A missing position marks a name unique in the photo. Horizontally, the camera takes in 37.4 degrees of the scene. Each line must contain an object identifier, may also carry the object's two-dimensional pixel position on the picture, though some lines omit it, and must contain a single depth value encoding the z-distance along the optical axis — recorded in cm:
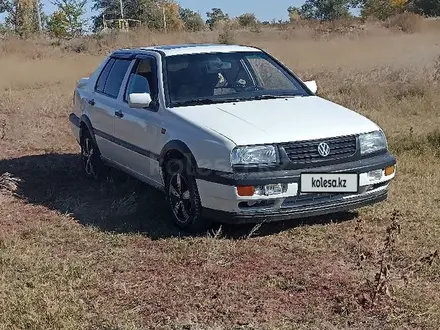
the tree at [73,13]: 4372
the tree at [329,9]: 6612
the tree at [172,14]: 5742
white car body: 494
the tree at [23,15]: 4693
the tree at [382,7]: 5672
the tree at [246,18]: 5542
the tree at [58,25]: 4203
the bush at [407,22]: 3206
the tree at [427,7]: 4996
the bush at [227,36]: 2862
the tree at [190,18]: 6291
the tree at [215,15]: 7840
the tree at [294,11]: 7244
